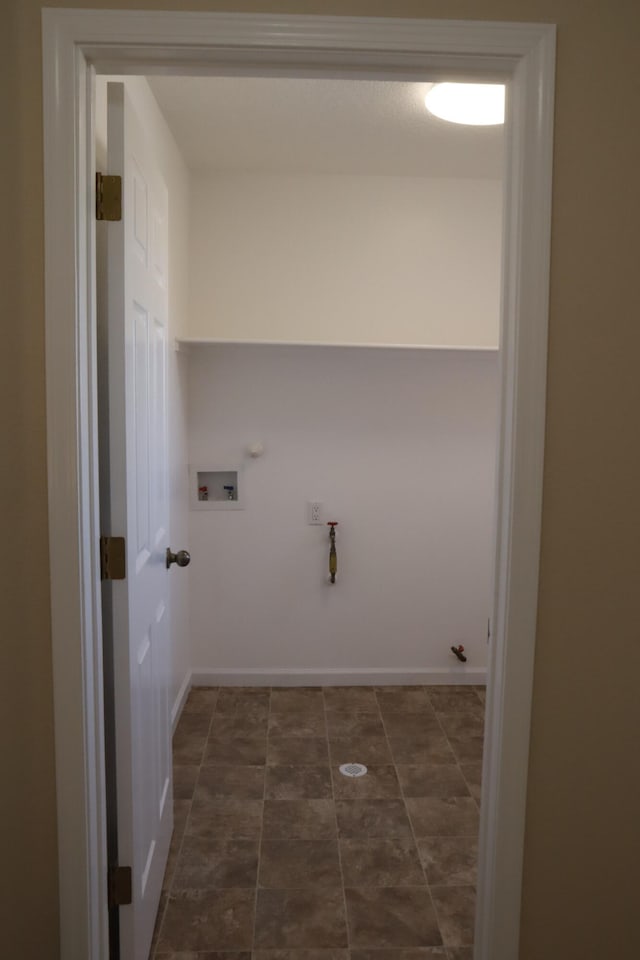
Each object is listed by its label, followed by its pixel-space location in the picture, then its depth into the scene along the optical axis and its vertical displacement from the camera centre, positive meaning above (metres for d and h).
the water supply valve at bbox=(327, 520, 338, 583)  3.68 -0.66
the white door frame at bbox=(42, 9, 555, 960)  1.30 +0.20
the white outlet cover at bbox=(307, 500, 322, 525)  3.72 -0.43
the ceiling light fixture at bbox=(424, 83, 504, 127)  2.47 +1.22
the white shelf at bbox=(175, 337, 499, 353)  3.33 +0.44
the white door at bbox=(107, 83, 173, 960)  1.55 -0.18
